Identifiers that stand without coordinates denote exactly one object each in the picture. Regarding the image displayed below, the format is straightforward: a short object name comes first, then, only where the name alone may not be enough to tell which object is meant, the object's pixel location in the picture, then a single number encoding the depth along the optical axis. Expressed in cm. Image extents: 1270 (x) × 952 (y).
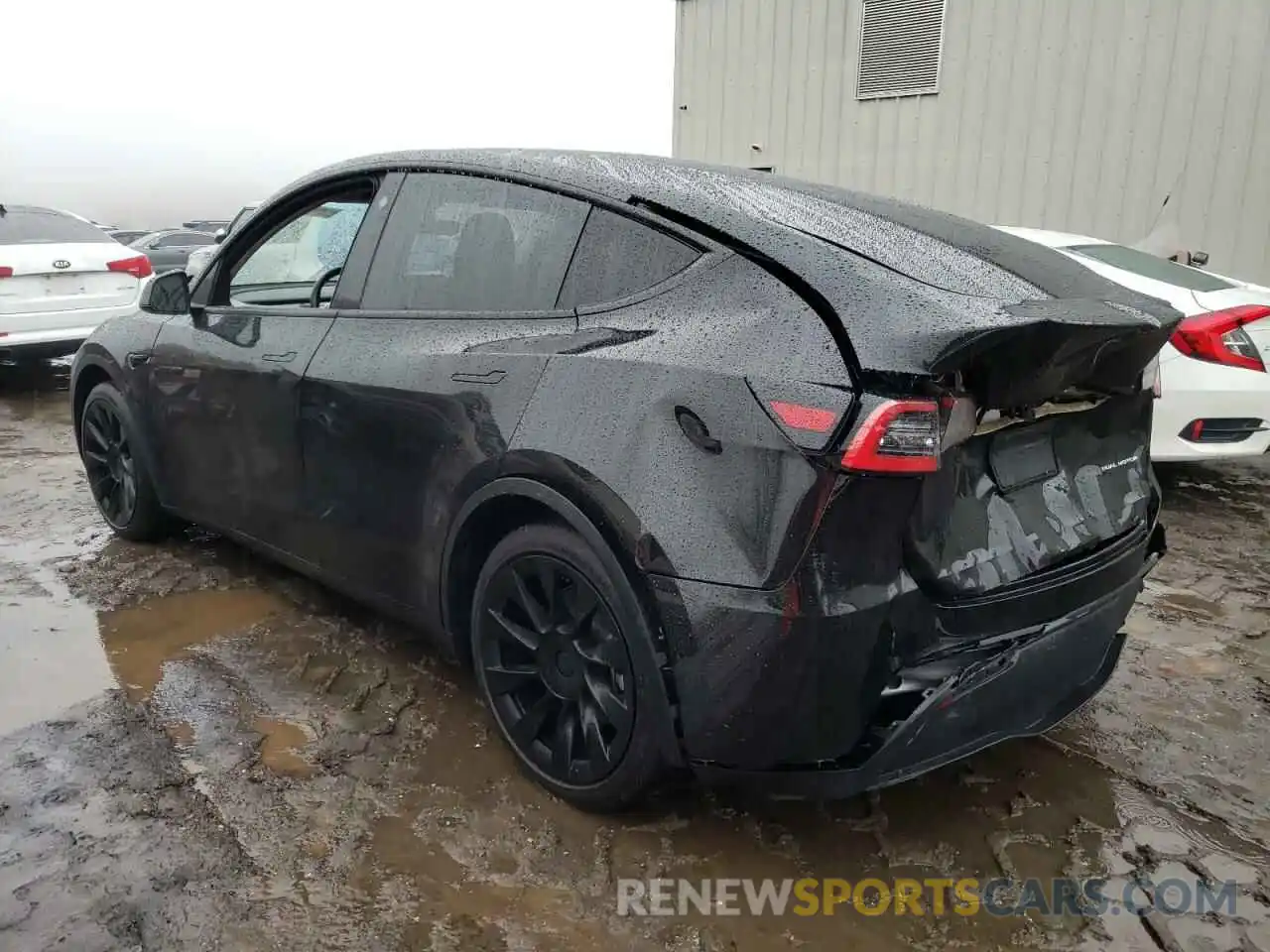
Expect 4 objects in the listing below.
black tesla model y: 194
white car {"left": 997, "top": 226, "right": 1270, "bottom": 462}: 470
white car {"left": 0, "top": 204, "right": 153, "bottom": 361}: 766
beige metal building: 705
